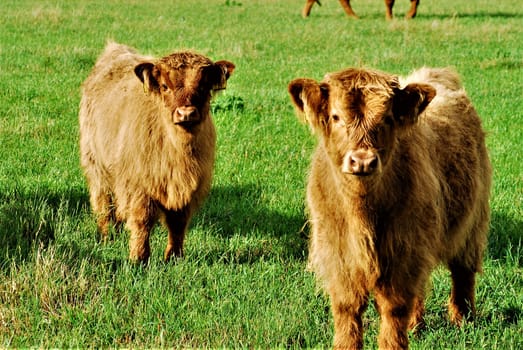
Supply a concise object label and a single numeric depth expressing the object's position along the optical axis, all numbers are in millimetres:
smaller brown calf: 10133
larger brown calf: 6664
